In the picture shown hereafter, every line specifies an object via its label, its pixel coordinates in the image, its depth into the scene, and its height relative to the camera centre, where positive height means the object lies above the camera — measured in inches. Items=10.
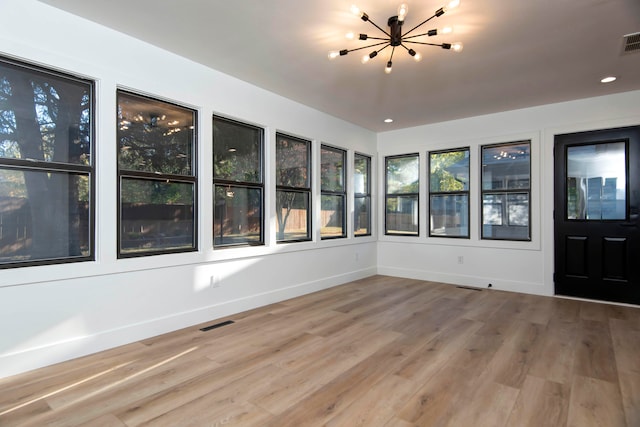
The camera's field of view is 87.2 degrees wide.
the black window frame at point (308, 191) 193.3 +14.7
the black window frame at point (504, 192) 198.1 +14.2
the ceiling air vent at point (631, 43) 115.2 +61.2
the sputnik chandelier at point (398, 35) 95.3 +59.1
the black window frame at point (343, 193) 223.5 +15.1
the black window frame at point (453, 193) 217.5 +15.0
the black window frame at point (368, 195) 243.1 +15.2
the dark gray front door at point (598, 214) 170.6 +0.2
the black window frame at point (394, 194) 238.5 +15.5
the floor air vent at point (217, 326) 133.3 -44.7
